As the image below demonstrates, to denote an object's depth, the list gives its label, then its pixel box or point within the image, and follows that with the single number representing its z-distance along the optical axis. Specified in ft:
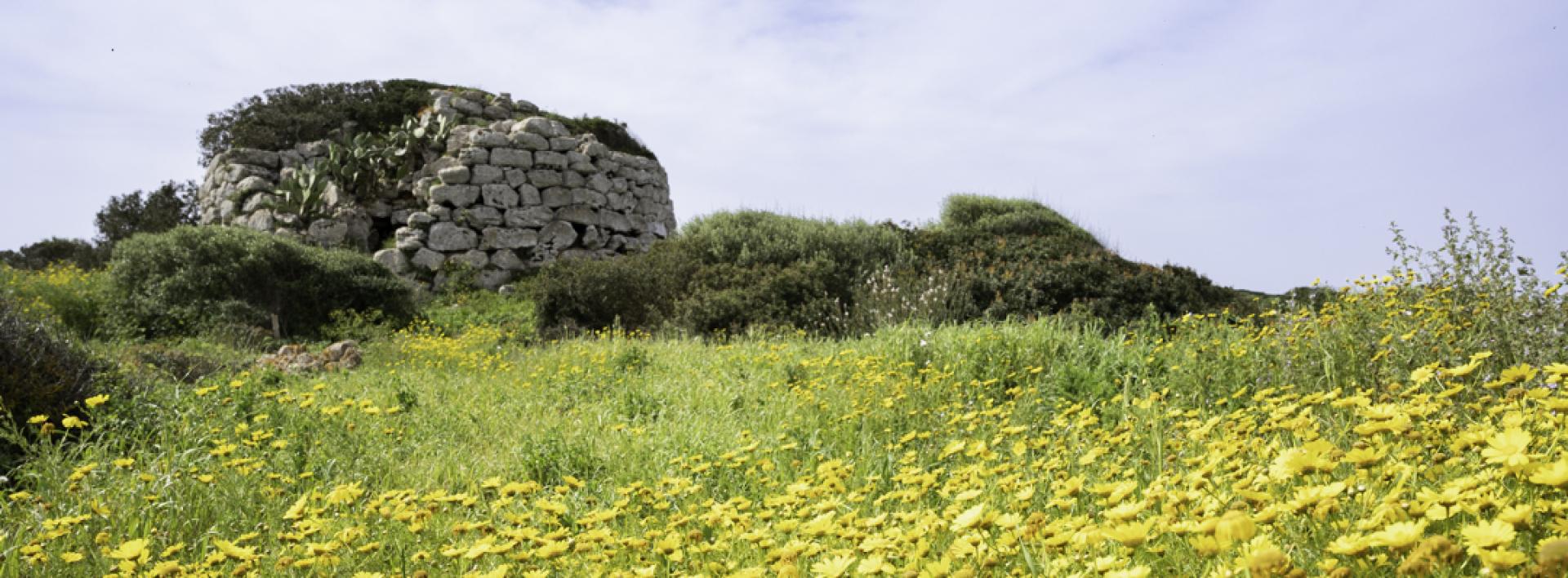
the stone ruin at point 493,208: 52.75
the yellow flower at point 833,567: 5.83
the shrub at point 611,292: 39.91
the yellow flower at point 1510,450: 5.36
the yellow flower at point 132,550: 7.61
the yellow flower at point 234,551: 7.58
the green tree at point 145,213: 71.87
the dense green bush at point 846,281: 32.95
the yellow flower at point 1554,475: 5.01
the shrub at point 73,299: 38.65
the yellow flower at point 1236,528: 4.81
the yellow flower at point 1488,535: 4.62
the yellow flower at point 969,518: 6.09
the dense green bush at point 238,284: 38.60
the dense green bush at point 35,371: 16.03
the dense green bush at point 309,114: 66.54
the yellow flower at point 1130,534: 5.08
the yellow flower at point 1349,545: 4.72
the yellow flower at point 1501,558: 4.41
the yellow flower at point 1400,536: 4.70
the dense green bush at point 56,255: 68.49
